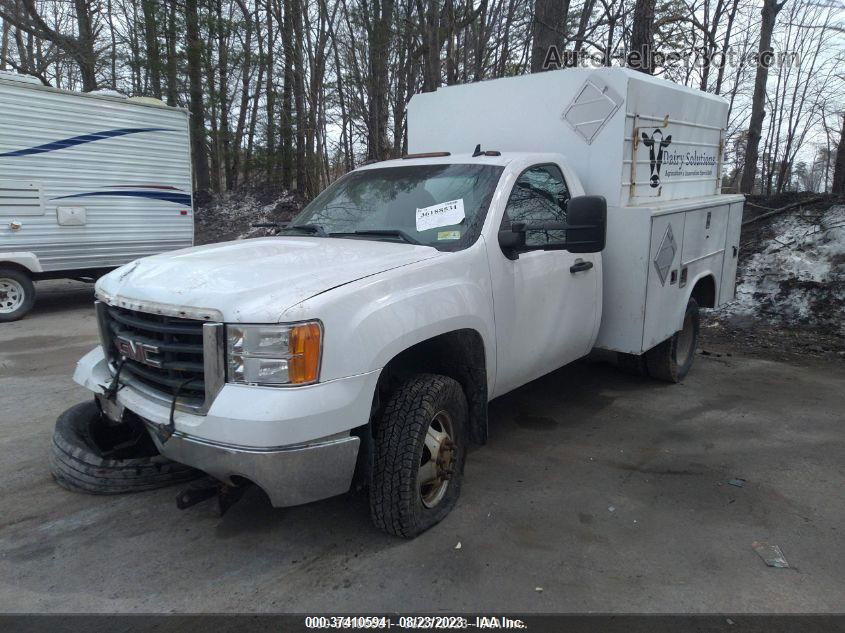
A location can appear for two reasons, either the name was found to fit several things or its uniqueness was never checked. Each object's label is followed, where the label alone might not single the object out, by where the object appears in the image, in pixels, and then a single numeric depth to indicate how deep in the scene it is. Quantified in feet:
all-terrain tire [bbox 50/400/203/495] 11.80
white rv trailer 30.04
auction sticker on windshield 12.55
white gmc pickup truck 8.79
